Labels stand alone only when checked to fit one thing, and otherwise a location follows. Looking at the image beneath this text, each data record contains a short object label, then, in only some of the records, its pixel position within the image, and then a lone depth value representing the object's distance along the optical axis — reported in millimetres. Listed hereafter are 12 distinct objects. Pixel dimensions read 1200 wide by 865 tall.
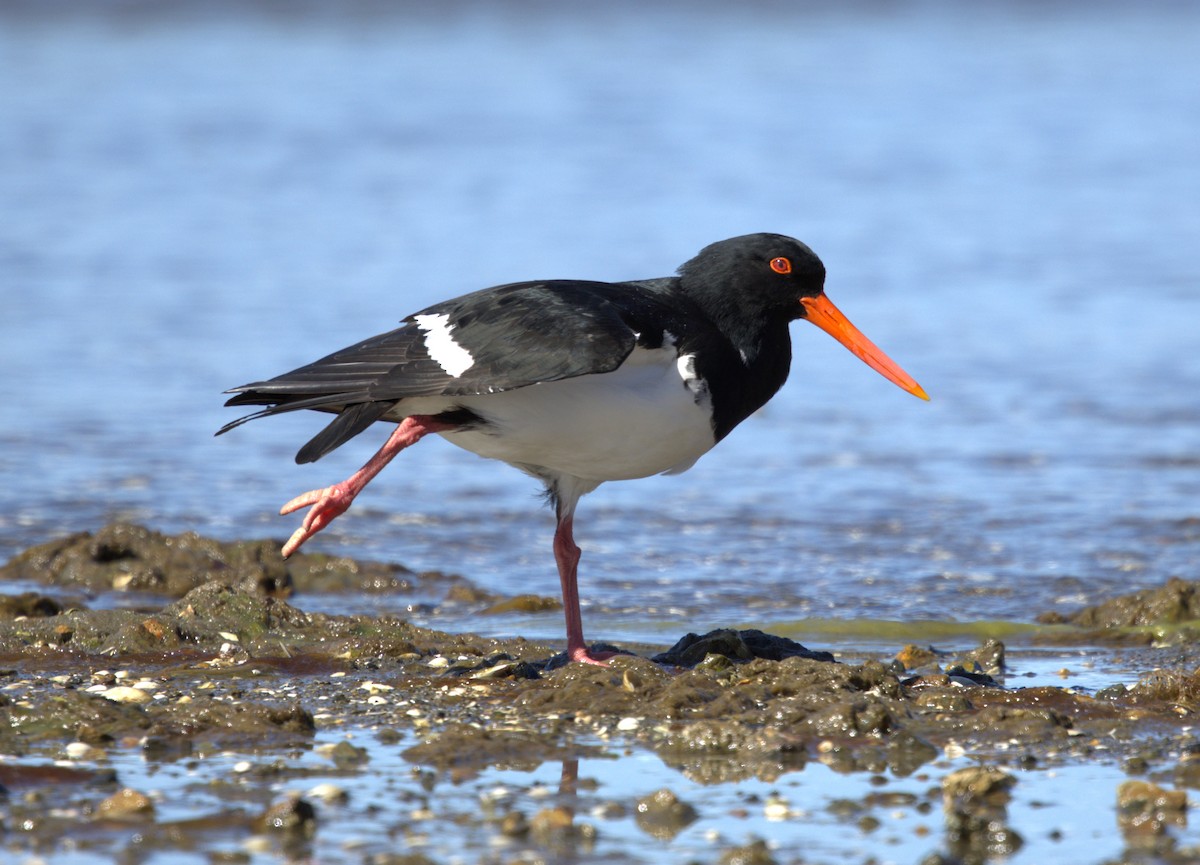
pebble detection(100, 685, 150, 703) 10828
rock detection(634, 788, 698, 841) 8375
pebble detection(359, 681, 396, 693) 11180
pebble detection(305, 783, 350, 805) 8648
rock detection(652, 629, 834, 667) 11859
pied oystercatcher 11406
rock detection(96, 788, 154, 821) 8359
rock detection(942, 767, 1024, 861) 8133
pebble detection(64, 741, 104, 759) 9437
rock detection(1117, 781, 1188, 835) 8391
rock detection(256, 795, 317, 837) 8172
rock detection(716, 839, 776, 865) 7754
